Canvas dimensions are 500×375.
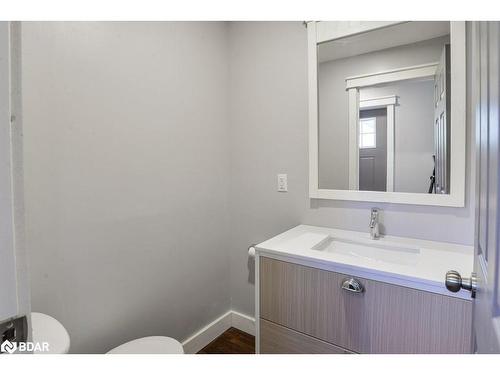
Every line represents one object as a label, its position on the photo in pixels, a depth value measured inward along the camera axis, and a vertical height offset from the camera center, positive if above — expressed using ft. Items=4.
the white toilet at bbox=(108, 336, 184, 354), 4.01 -2.52
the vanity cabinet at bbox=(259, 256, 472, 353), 3.10 -1.81
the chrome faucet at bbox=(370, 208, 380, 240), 4.72 -0.88
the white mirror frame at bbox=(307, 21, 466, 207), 4.00 +0.87
